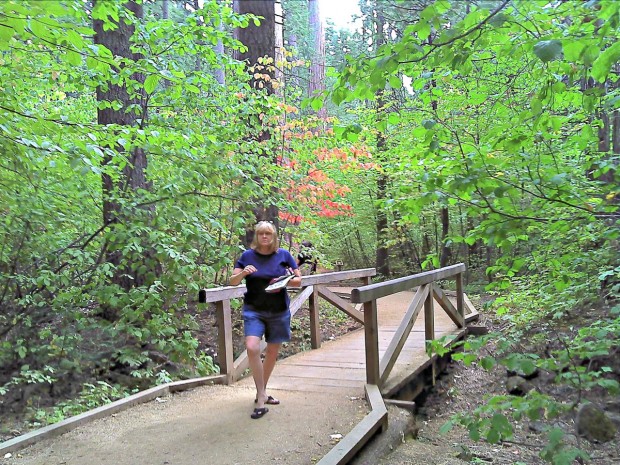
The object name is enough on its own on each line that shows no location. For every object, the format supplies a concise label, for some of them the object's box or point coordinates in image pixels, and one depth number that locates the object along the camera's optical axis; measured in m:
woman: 4.29
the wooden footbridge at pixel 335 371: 3.58
